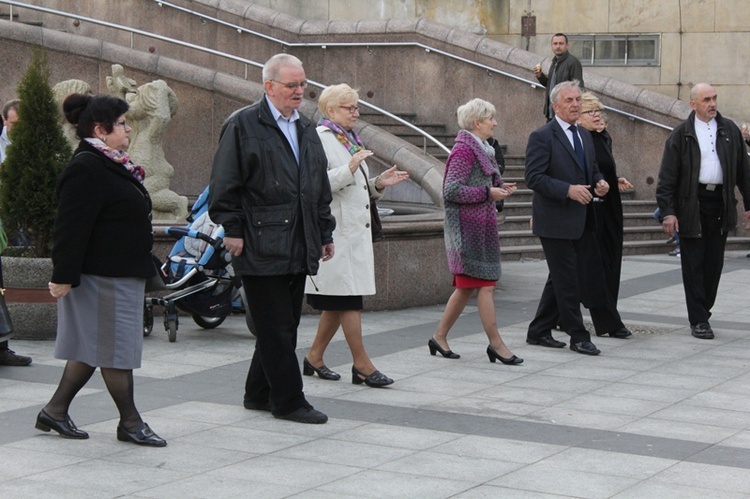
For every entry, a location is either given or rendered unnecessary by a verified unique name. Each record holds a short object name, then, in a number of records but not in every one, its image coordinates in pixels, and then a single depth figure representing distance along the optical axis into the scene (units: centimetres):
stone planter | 1360
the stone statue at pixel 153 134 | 1862
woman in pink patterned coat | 1279
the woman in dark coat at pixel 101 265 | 922
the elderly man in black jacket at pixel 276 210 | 992
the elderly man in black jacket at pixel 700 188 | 1489
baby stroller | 1406
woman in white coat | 1143
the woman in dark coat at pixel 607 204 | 1446
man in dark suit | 1352
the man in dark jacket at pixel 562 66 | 2396
